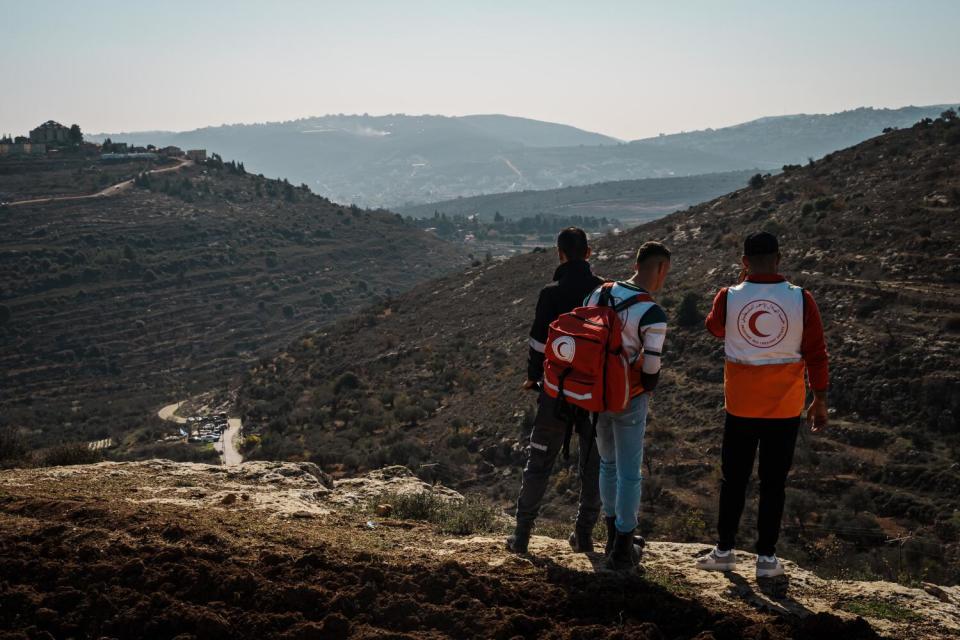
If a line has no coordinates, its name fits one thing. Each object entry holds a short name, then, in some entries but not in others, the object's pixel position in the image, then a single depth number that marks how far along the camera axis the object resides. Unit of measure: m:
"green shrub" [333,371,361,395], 26.84
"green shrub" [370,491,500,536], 6.05
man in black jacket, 4.78
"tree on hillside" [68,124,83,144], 86.12
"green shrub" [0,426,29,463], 9.54
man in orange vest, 4.17
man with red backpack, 4.24
